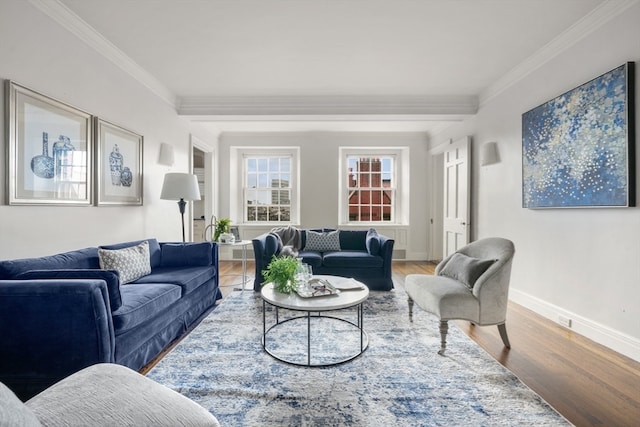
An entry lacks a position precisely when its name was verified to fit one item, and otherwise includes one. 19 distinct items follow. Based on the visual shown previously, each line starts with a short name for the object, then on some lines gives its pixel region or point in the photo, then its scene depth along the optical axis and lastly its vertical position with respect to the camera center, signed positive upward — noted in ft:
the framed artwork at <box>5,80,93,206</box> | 6.55 +1.52
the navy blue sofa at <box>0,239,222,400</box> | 5.20 -2.05
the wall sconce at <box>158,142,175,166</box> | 12.59 +2.41
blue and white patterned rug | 5.06 -3.44
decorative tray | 7.06 -1.94
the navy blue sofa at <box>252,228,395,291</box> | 12.20 -2.12
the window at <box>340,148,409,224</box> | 20.10 +1.64
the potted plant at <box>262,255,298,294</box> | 7.22 -1.56
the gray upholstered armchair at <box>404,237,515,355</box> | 7.25 -2.03
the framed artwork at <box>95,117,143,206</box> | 9.13 +1.55
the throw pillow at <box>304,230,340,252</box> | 14.24 -1.47
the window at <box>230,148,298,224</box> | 20.03 +1.72
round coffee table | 6.57 -3.17
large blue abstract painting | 7.13 +1.80
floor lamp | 11.63 +0.95
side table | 12.50 -1.38
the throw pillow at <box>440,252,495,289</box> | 7.75 -1.56
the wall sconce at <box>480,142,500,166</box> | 12.25 +2.38
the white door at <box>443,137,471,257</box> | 14.33 +0.82
